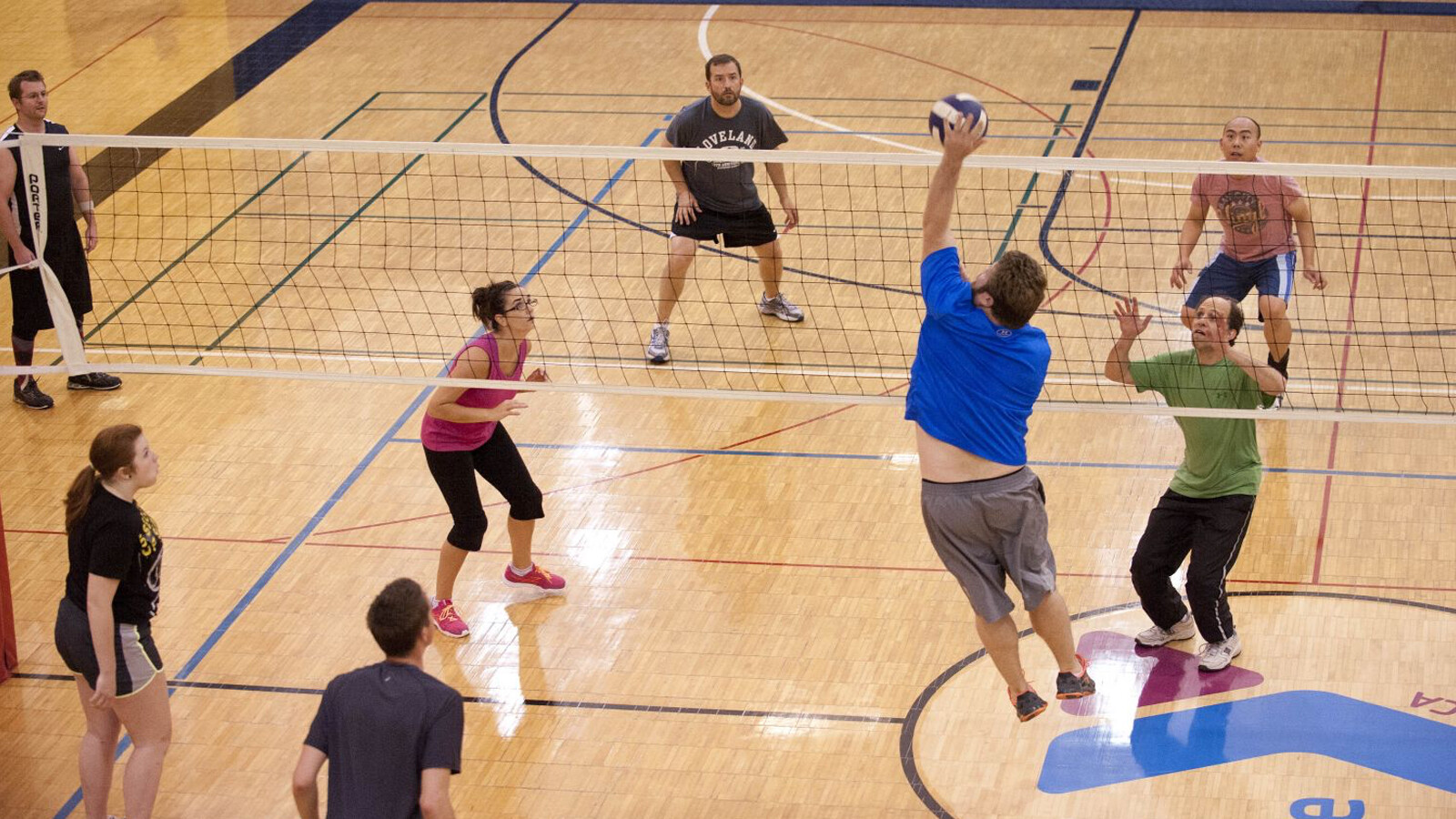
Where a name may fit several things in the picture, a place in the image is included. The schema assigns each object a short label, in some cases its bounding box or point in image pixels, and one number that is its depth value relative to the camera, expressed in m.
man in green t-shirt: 13.48
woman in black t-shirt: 11.66
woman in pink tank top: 14.27
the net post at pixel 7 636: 14.90
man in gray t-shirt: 20.37
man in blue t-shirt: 11.31
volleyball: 11.05
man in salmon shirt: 17.53
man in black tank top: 19.45
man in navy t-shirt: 9.70
